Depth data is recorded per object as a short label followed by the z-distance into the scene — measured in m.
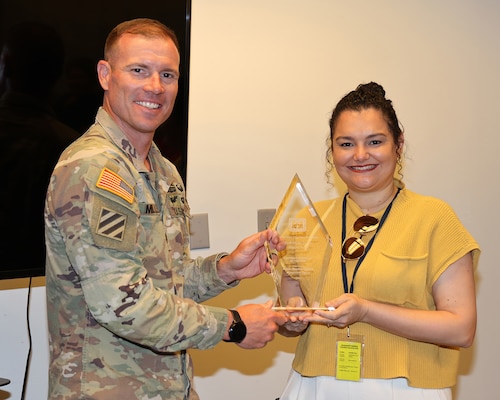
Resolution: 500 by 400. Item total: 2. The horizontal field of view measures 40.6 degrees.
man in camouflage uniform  1.60
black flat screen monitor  2.06
